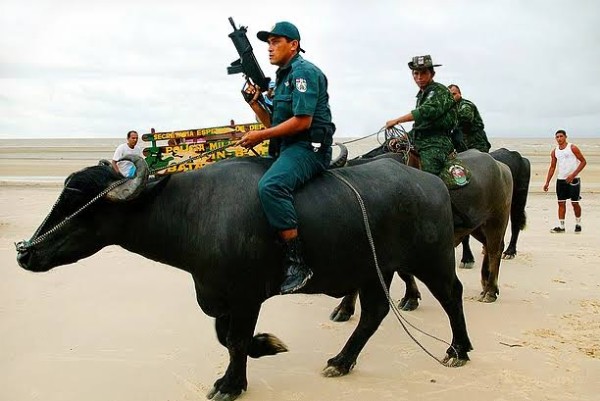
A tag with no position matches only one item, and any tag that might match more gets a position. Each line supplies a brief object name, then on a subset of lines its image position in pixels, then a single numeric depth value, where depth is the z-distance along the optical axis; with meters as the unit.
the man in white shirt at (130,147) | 12.53
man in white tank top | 12.35
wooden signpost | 12.55
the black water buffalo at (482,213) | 6.73
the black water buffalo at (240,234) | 4.27
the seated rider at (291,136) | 4.25
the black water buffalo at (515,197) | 9.17
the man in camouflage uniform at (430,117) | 6.63
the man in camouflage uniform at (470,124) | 8.83
